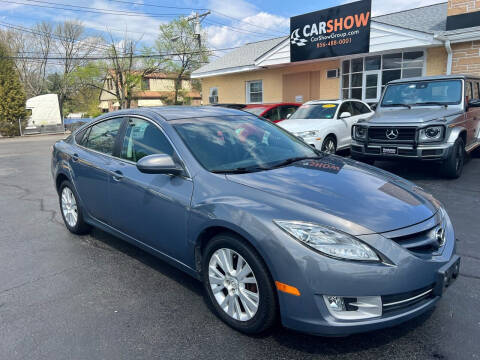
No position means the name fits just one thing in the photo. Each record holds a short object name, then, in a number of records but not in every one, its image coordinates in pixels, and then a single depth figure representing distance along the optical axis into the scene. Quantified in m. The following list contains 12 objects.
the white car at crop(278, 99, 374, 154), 8.88
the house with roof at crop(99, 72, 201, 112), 39.80
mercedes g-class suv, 6.77
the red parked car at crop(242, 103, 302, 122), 10.80
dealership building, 11.41
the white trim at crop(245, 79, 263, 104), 19.38
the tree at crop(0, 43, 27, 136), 29.78
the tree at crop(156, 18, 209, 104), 37.34
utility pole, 28.18
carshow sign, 12.95
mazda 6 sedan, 2.26
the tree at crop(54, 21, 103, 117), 48.22
